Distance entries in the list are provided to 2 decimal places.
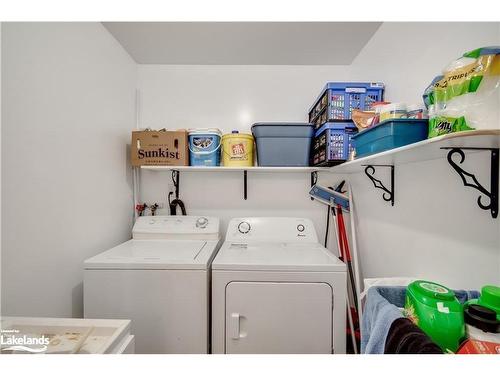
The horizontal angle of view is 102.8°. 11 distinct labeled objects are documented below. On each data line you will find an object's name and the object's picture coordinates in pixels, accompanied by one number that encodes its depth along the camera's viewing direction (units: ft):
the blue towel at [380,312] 2.15
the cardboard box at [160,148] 5.63
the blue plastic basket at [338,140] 4.88
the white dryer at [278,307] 3.84
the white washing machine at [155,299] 3.82
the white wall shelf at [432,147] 1.88
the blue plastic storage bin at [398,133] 2.77
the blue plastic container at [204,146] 5.66
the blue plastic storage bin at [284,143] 5.49
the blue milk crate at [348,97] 4.77
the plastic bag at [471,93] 1.84
